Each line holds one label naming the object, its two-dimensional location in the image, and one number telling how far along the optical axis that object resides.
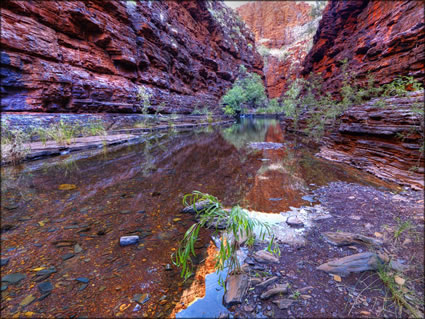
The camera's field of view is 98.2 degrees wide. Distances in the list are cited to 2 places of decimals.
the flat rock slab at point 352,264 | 1.66
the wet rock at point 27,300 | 1.51
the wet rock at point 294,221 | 2.52
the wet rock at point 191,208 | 3.04
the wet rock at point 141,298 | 1.54
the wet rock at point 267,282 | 1.61
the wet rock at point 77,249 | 2.12
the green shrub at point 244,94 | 30.38
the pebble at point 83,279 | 1.74
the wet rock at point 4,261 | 1.91
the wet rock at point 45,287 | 1.65
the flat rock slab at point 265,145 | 8.44
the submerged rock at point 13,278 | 1.72
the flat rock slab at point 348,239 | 1.99
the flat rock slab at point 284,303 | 1.42
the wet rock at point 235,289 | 1.50
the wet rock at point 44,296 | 1.57
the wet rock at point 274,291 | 1.51
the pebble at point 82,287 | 1.66
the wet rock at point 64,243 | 2.22
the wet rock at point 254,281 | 1.65
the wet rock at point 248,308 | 1.43
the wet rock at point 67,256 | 2.02
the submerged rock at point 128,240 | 2.25
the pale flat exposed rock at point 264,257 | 1.91
